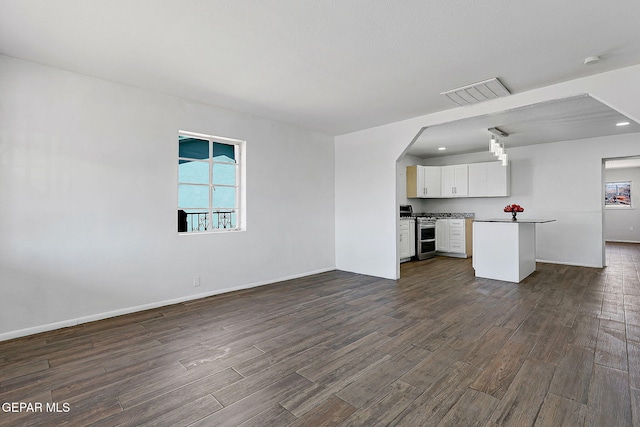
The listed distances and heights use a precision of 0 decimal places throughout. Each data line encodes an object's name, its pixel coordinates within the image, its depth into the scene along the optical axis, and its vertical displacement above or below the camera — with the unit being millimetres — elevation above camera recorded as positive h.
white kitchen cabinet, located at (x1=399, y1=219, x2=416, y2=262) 6699 -616
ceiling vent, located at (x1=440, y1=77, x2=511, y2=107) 3408 +1421
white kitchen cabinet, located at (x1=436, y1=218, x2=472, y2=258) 7270 -620
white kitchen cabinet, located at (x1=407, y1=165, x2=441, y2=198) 7504 +758
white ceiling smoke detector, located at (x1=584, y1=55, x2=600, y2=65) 2817 +1421
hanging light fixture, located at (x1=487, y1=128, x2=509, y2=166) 5220 +1126
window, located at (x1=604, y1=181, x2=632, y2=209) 9927 +536
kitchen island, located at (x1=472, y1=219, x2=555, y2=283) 4750 -620
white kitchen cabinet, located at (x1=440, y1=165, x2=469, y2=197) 7316 +766
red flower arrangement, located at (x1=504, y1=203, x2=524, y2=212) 5391 +39
